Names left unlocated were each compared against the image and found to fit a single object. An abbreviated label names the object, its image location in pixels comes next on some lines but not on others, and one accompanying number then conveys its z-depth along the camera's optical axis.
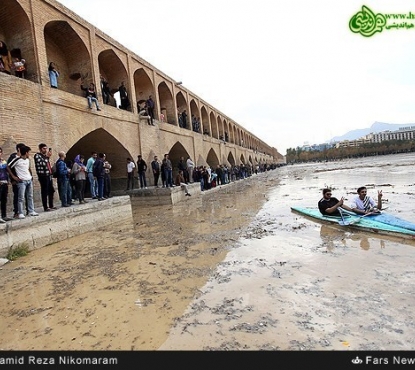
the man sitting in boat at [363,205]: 5.95
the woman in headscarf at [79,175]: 7.56
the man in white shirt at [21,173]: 5.50
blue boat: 4.81
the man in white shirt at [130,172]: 11.99
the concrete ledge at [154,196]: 11.48
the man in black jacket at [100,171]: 8.38
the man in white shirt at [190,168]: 16.39
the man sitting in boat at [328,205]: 6.36
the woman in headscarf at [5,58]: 8.63
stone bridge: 7.77
